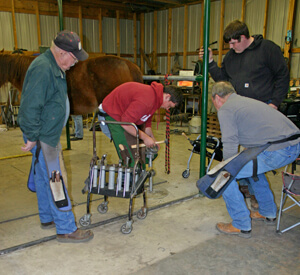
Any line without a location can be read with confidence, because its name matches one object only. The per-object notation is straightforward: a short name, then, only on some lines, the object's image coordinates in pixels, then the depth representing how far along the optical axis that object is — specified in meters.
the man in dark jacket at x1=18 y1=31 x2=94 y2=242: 2.17
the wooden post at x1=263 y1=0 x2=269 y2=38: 8.08
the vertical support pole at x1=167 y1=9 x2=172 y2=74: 10.91
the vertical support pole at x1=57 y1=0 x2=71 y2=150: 5.05
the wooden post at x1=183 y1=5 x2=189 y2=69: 10.24
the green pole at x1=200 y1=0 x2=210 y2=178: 3.19
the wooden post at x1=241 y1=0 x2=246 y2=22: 8.55
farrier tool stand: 2.70
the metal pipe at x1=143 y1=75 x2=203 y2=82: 3.48
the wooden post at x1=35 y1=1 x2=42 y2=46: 9.54
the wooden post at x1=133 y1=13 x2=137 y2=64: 11.77
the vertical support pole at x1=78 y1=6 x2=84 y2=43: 10.41
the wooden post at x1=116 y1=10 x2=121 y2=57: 11.27
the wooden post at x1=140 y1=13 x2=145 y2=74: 11.91
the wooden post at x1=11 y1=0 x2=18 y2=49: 9.02
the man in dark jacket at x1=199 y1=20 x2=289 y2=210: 3.02
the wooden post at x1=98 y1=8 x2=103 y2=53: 10.99
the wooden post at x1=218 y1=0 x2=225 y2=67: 9.08
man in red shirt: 2.88
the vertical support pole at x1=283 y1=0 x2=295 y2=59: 7.43
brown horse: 5.01
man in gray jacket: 2.44
